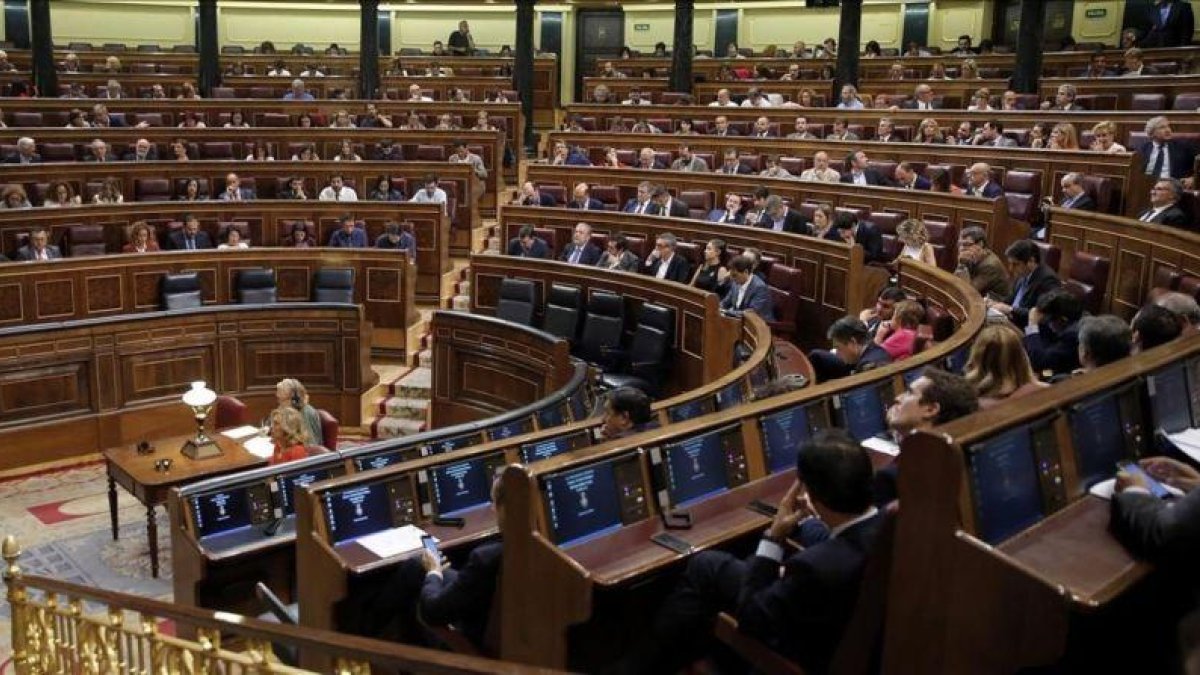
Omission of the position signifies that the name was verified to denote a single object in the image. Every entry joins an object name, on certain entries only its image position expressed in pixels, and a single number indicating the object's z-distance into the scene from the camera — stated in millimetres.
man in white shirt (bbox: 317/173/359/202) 10609
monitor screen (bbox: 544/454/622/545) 3135
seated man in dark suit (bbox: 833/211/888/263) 8094
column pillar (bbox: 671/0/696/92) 15203
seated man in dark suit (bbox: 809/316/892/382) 5367
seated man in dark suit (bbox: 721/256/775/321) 7465
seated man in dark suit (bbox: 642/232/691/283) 8352
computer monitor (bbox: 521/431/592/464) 4336
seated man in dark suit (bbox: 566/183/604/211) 9930
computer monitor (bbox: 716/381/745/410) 4965
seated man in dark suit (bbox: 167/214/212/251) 9497
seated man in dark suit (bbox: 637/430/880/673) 2576
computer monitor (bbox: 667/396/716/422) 4766
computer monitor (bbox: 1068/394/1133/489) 2869
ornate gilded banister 2197
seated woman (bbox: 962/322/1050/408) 3686
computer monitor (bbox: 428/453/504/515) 4031
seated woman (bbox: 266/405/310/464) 5863
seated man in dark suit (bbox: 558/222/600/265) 8914
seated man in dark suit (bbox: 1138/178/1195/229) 6461
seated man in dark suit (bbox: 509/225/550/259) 9219
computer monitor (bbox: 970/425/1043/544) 2471
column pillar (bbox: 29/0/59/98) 14312
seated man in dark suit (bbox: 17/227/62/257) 8781
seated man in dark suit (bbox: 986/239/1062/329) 6082
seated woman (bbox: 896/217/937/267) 7434
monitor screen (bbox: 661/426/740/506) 3475
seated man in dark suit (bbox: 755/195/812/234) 8625
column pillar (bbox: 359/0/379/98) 15125
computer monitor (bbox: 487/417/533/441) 5359
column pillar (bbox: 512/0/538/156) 14953
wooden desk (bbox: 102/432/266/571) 5875
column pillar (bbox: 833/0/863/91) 14047
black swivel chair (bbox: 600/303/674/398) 7426
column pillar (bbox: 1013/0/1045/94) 12273
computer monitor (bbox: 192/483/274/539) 4895
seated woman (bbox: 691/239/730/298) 8031
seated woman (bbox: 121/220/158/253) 9164
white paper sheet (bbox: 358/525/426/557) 3631
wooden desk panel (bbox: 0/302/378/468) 7473
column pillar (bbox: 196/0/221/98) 15156
